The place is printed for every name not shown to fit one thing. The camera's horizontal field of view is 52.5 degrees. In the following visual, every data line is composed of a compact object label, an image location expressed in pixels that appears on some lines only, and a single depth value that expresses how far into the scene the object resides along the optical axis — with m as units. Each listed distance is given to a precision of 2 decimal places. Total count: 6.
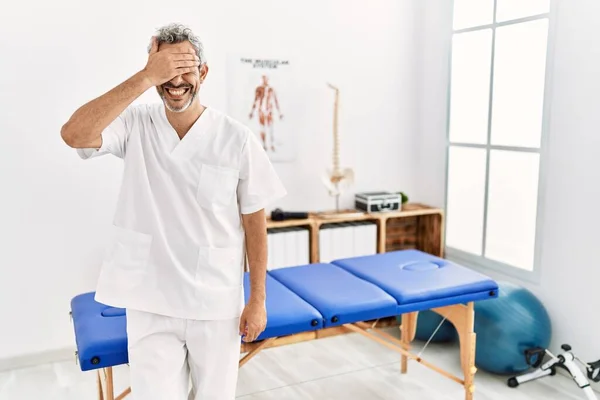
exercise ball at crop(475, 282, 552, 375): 2.93
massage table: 2.06
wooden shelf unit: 3.52
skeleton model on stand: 3.60
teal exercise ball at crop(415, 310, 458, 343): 3.37
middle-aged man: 1.72
